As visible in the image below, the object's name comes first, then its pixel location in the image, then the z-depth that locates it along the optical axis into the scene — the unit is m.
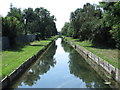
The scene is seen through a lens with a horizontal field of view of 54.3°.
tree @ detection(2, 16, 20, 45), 17.82
